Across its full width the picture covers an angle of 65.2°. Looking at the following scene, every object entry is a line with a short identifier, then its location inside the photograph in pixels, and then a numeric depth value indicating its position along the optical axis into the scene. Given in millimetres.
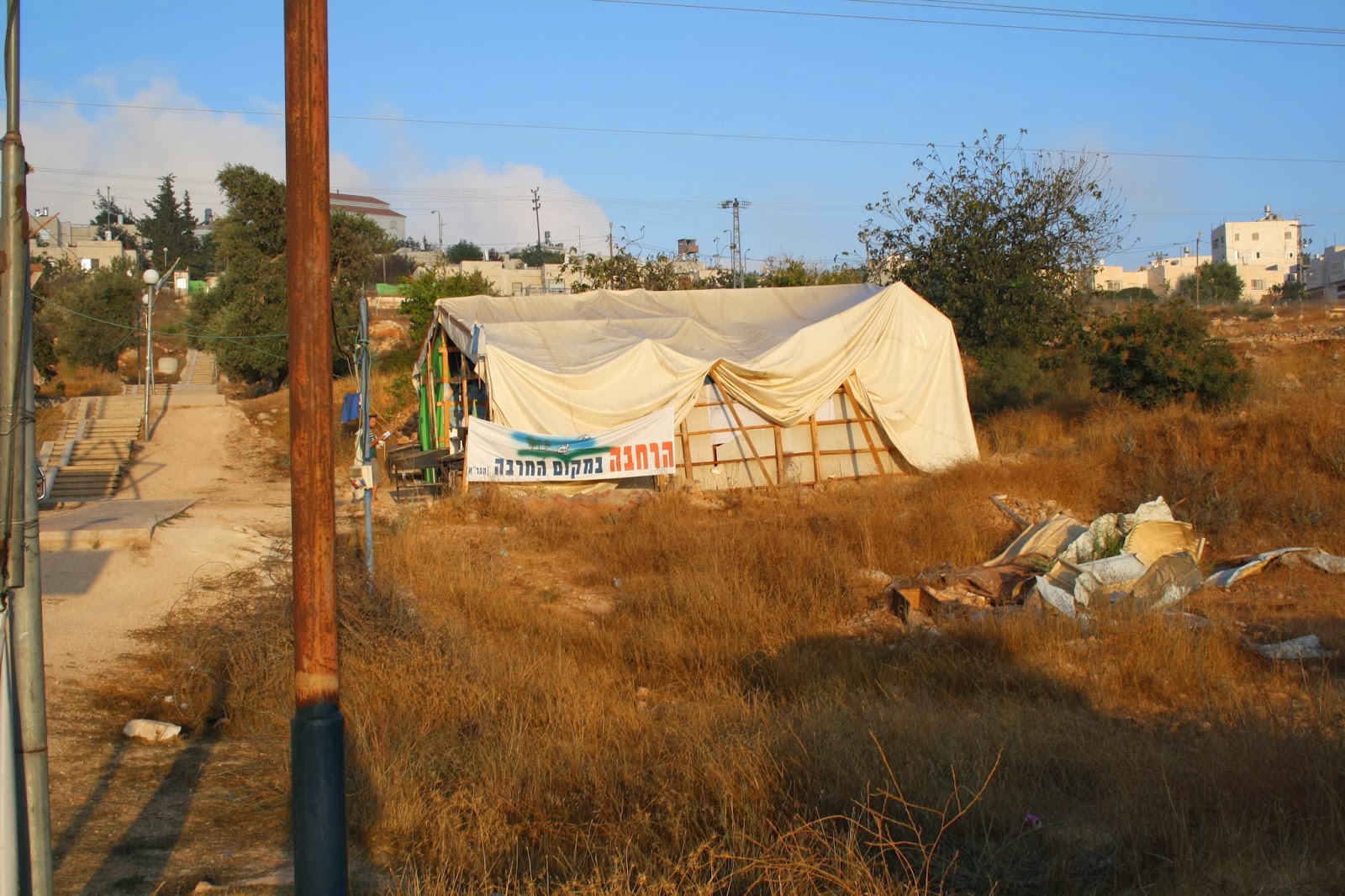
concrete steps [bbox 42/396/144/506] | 21234
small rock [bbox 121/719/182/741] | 7035
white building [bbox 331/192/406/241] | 110188
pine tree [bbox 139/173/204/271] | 75688
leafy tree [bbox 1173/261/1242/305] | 60188
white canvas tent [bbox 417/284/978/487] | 16938
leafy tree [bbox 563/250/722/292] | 32312
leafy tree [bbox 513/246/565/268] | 83375
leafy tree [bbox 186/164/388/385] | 34000
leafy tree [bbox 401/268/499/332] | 31547
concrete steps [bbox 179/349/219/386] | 44062
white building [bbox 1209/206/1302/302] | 105562
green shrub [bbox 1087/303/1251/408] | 17328
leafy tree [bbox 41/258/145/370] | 41562
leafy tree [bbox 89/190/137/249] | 87562
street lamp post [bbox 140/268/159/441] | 25641
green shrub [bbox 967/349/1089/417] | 22266
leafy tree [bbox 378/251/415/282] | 73375
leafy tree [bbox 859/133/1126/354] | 23531
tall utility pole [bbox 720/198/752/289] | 43050
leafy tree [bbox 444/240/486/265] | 91094
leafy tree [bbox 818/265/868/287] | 34406
